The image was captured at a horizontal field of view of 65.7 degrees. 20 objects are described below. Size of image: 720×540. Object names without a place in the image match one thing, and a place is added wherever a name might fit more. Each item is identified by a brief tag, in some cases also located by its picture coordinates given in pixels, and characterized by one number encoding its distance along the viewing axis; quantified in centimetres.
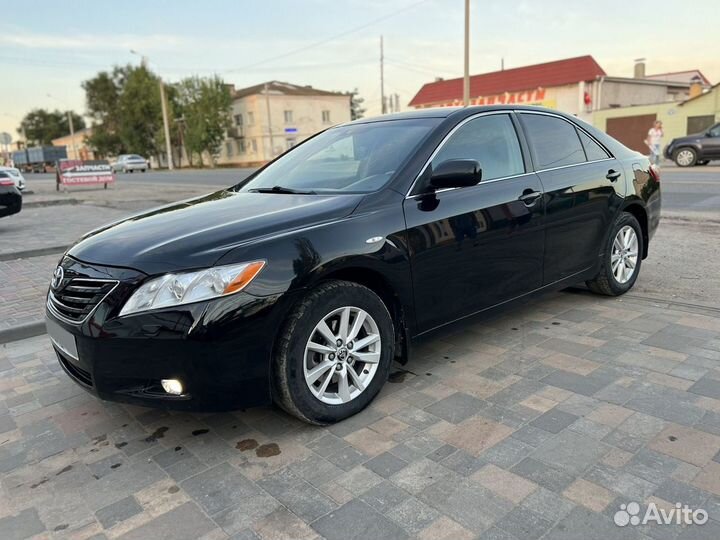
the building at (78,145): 7688
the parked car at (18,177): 2072
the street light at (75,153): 8531
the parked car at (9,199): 977
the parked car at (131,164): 5072
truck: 5875
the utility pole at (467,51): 2120
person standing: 1989
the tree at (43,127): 11012
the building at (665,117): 2886
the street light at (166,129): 5350
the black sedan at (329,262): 255
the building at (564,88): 3509
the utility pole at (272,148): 5544
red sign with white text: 2172
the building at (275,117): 5794
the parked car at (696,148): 1997
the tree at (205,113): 5684
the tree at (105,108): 7131
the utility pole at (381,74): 5506
